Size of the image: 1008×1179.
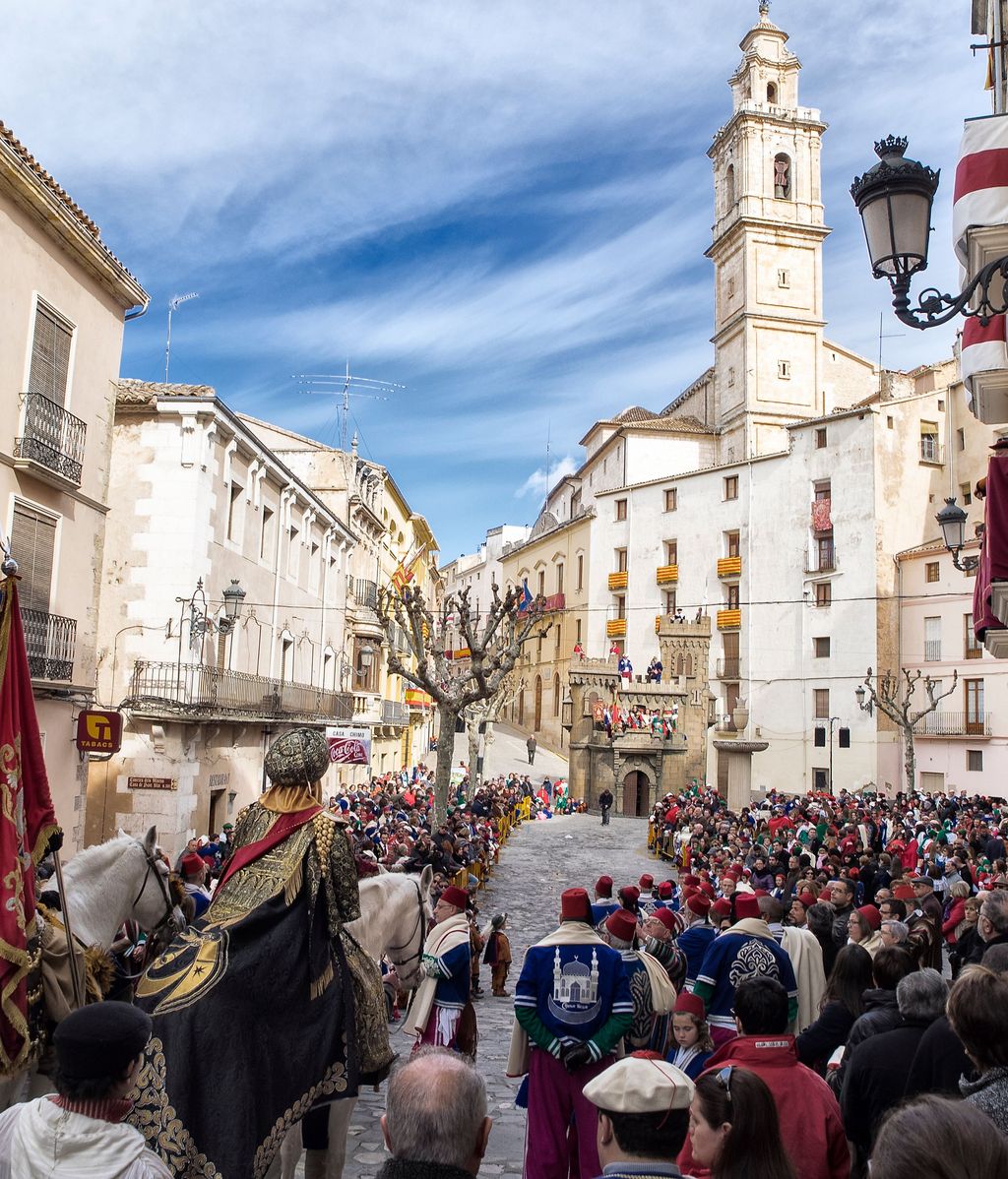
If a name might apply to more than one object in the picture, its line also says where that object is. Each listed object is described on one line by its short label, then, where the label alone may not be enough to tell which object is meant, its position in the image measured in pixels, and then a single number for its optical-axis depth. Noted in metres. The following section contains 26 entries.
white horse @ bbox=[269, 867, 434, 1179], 6.15
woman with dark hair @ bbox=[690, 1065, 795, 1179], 2.89
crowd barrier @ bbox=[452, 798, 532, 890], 16.77
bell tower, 53.16
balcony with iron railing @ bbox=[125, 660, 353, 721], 20.28
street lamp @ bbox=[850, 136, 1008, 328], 5.75
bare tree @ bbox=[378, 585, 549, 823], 21.59
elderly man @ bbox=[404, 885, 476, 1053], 6.40
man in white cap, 2.82
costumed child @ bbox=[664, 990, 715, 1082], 4.96
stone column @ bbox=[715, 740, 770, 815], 46.66
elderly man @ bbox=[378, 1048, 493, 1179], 2.40
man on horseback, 3.91
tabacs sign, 15.27
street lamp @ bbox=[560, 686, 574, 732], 59.19
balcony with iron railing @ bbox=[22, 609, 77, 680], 14.74
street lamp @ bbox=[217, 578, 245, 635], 20.05
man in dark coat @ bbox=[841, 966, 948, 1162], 4.05
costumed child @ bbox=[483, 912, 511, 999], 12.74
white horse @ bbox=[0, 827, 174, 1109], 5.37
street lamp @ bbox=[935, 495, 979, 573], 13.31
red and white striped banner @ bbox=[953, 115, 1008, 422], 6.88
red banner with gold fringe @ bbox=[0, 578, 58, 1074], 4.30
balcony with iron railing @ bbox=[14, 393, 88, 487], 14.33
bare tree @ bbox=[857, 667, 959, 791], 35.13
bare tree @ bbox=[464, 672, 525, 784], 39.28
